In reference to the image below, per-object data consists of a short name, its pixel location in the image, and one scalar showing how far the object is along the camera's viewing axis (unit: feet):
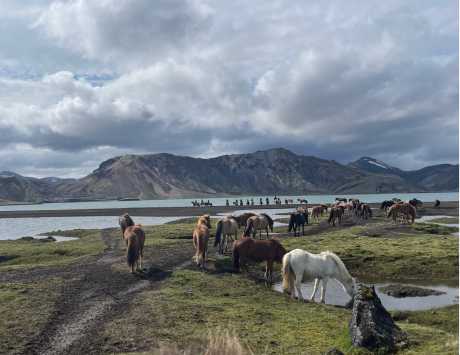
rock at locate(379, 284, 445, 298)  64.49
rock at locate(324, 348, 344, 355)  31.41
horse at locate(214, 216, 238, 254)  90.89
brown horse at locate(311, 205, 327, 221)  189.70
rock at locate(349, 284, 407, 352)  33.81
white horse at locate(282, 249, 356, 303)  58.03
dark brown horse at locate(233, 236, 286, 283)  67.77
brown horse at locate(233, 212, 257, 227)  117.50
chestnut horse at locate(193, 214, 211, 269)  75.97
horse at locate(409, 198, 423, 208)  222.89
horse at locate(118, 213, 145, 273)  70.28
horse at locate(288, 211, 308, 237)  127.95
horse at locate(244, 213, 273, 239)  106.22
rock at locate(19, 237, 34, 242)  151.84
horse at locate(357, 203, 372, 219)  183.25
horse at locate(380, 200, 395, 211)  220.64
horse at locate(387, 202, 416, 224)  154.92
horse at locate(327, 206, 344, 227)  154.96
